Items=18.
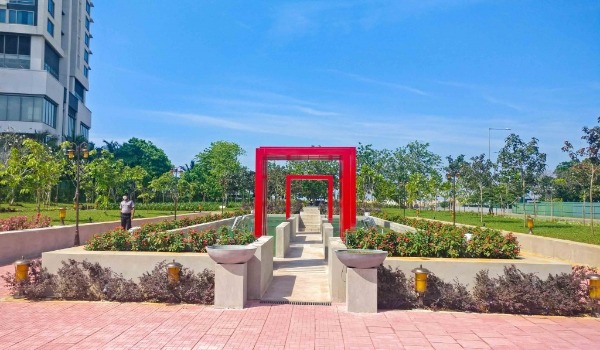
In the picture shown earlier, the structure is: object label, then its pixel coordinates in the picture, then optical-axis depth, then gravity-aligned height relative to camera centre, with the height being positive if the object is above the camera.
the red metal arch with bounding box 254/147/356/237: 14.82 +0.62
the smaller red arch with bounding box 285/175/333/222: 26.30 +0.29
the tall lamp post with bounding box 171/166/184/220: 29.00 +1.28
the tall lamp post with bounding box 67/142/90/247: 15.47 +0.49
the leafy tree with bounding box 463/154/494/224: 40.84 +2.40
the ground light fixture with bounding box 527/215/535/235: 17.88 -1.05
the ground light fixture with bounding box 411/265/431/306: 7.36 -1.28
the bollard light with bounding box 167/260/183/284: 7.64 -1.23
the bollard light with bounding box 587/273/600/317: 7.28 -1.36
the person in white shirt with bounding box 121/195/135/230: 16.70 -0.65
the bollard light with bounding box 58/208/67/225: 18.11 -0.83
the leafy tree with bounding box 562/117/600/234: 21.83 +1.98
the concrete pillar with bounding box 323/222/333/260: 13.78 -1.18
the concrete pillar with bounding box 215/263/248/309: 7.56 -1.46
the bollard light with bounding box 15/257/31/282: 7.83 -1.26
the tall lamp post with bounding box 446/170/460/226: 25.27 +0.98
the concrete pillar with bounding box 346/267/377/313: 7.37 -1.47
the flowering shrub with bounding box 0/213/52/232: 14.18 -0.97
